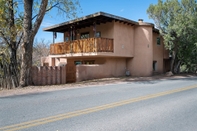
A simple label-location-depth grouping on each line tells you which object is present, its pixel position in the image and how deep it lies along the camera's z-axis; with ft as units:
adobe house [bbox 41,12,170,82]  53.88
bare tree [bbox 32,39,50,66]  114.17
